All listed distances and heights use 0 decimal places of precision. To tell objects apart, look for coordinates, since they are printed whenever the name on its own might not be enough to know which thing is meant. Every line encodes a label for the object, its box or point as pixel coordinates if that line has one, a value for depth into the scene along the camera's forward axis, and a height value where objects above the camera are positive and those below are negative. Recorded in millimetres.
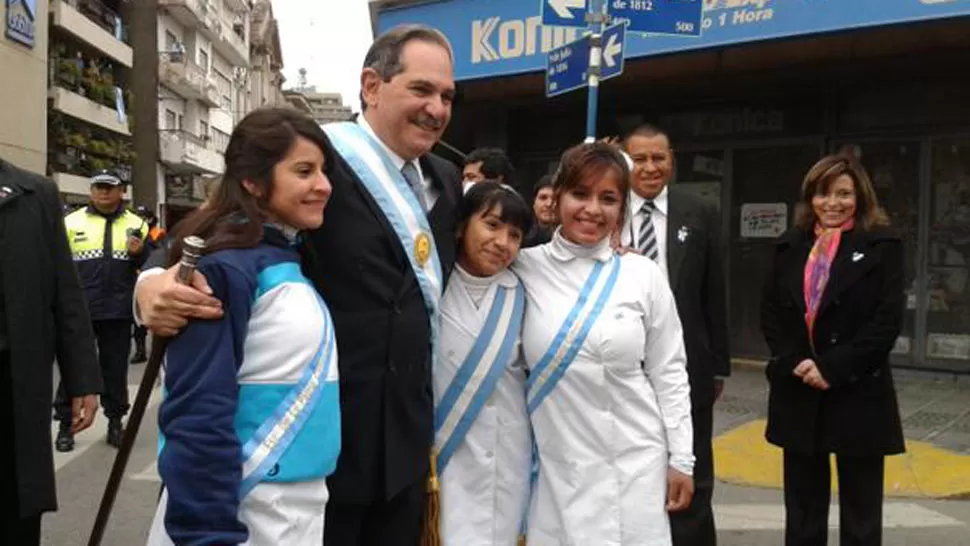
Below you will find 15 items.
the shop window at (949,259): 8438 +2
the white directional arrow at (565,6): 6008 +1741
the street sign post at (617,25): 5609 +1519
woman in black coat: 3770 -454
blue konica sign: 7227 +2182
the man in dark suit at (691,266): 3738 -50
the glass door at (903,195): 8656 +652
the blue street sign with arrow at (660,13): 5605 +1590
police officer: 6473 -199
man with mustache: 2266 -80
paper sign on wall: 9328 +407
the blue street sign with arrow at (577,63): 5630 +1354
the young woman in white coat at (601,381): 2623 -401
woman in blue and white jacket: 1799 -281
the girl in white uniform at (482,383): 2600 -407
